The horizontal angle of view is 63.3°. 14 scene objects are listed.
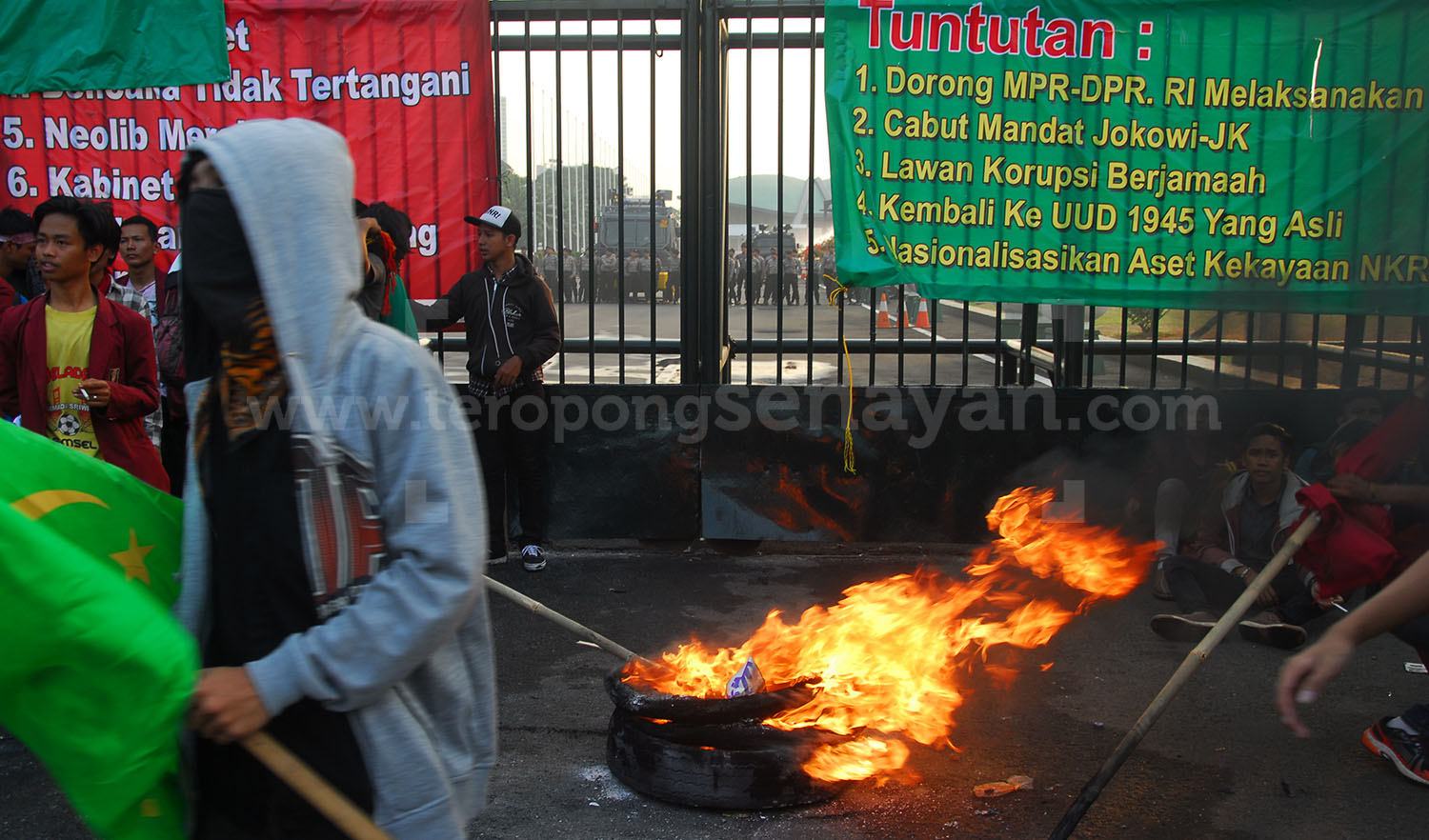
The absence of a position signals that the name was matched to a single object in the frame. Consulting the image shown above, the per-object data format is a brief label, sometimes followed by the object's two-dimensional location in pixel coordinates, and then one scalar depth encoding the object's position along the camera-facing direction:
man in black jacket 6.64
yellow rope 6.87
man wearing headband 6.23
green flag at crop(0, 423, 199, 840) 1.68
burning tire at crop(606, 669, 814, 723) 3.72
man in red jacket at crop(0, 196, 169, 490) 4.66
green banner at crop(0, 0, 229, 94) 6.68
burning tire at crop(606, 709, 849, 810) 3.79
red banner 6.72
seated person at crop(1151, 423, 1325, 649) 5.68
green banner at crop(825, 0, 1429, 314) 6.25
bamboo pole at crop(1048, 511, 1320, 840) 3.53
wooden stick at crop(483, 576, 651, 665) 4.28
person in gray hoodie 1.77
